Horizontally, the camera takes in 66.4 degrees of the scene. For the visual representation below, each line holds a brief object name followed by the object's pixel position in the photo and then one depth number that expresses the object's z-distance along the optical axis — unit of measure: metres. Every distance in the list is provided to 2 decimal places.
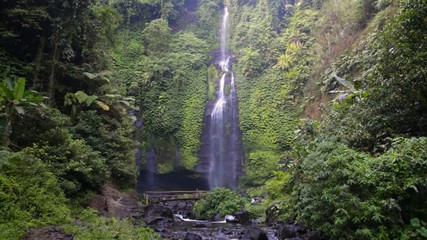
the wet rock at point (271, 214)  11.83
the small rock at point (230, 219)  13.30
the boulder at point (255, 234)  8.97
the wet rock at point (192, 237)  8.84
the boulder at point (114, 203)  10.45
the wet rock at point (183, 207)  16.10
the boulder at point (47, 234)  5.78
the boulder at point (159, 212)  13.26
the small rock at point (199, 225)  12.23
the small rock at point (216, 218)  14.25
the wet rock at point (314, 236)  7.57
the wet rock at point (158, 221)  11.34
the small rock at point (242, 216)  13.20
